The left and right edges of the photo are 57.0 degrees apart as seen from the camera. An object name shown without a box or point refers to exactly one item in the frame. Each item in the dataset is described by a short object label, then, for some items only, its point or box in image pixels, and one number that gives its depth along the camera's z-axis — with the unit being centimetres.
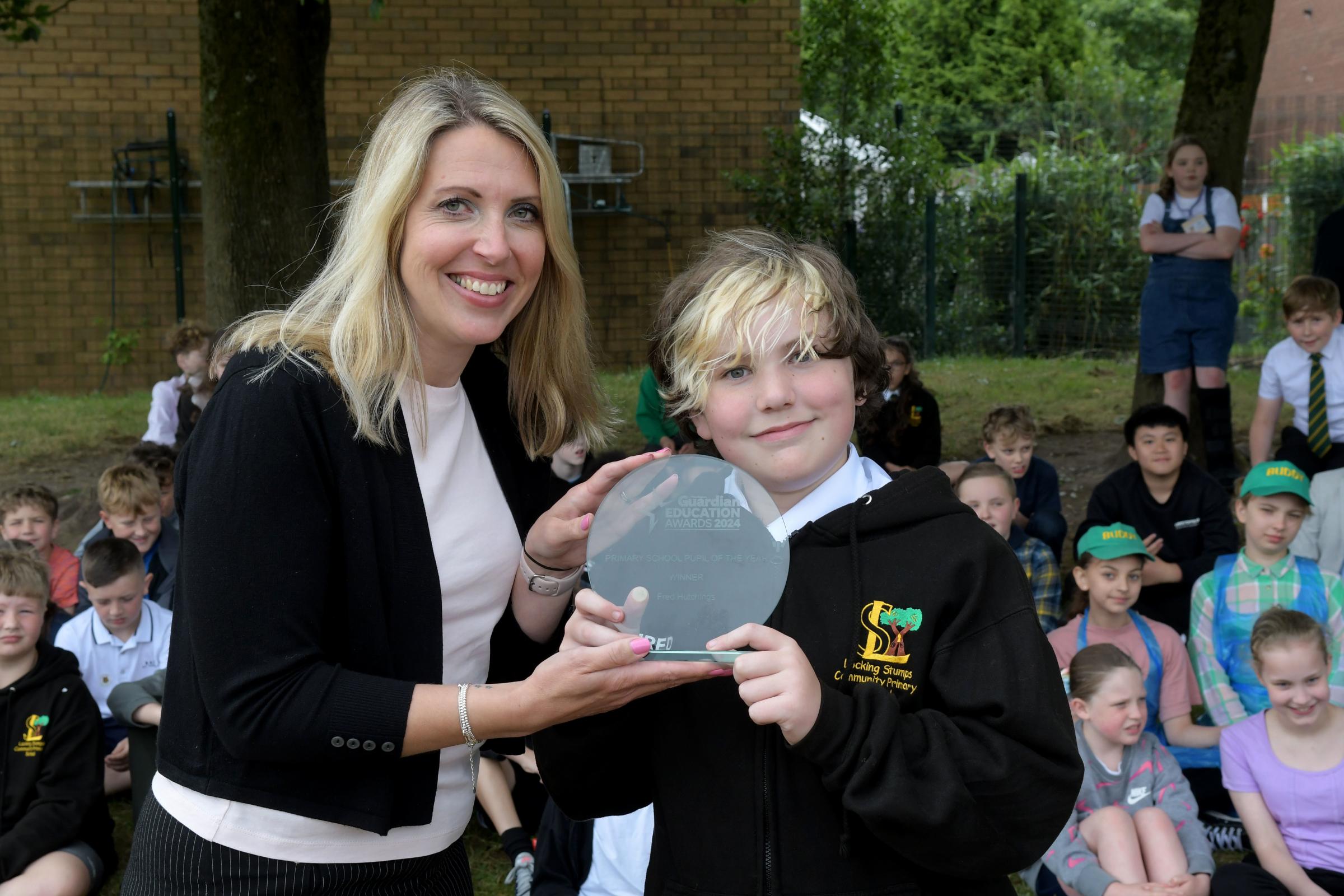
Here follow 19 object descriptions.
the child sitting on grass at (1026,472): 634
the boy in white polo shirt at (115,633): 491
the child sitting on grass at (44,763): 396
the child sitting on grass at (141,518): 566
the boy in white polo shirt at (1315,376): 609
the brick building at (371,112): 1188
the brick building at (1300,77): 1809
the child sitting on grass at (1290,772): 380
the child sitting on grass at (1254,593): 484
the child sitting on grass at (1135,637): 480
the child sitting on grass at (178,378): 711
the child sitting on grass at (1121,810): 384
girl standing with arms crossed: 728
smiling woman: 169
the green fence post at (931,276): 1257
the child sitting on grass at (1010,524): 537
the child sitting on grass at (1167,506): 564
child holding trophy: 157
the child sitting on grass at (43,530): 556
